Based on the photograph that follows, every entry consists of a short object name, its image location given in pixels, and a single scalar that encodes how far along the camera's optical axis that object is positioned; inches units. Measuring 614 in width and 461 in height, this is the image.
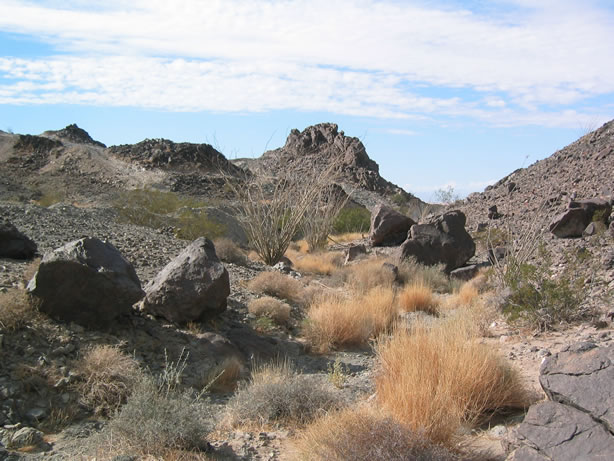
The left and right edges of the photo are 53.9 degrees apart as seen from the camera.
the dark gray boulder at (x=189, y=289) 345.1
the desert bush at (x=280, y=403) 225.3
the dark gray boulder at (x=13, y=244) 404.8
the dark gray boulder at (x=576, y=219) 580.7
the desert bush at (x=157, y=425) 191.6
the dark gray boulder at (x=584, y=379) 162.7
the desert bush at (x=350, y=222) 1214.3
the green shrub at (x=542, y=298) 345.1
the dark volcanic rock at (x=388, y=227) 811.4
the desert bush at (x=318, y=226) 923.4
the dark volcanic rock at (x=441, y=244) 653.9
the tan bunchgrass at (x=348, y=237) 1040.2
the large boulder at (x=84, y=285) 295.4
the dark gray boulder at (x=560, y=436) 150.6
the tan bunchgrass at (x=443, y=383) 189.5
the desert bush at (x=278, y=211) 698.2
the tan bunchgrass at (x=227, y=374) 294.8
